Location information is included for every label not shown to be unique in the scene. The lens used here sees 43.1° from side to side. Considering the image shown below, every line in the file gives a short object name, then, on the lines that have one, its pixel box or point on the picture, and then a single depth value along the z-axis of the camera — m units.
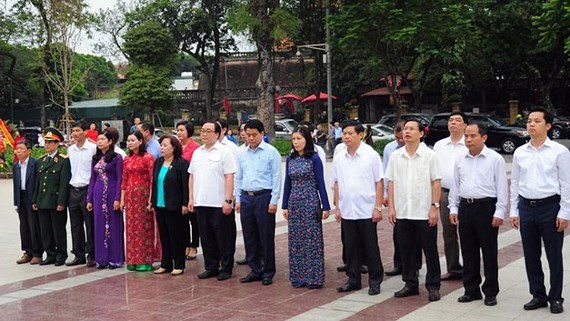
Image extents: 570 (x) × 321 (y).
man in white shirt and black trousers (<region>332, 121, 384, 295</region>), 6.99
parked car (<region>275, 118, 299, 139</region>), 35.22
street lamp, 28.31
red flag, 48.71
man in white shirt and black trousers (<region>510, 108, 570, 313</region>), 5.94
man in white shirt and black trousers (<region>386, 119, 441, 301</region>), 6.64
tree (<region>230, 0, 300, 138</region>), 23.89
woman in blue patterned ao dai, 7.28
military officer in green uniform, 8.98
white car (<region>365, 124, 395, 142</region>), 29.01
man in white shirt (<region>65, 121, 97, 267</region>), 8.89
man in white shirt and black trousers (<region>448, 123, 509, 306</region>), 6.42
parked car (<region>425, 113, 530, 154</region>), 25.98
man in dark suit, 9.25
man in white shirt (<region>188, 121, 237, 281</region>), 7.87
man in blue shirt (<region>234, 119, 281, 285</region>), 7.65
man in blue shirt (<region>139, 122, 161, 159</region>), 8.92
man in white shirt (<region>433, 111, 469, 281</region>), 7.30
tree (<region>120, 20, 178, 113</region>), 42.69
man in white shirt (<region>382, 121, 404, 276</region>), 7.84
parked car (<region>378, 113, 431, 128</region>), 31.25
